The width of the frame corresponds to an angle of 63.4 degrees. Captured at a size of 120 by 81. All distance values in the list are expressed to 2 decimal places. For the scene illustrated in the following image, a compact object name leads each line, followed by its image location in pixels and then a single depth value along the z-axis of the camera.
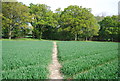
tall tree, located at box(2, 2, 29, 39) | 39.41
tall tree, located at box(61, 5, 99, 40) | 44.34
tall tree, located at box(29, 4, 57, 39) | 48.43
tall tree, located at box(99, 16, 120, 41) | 46.74
